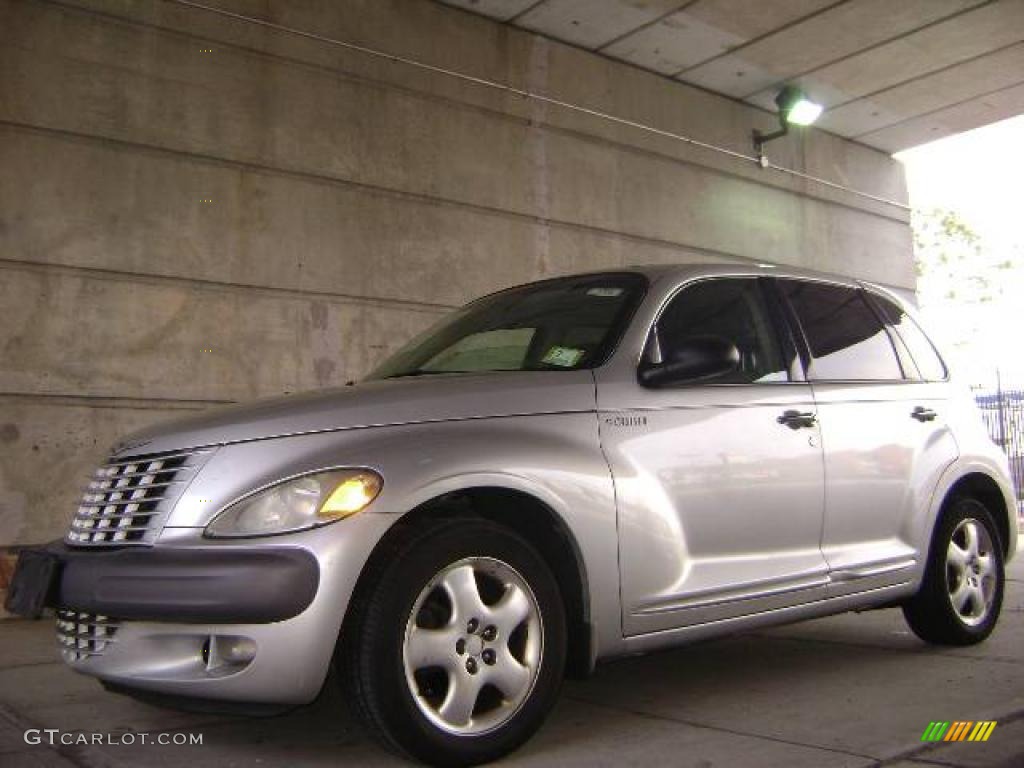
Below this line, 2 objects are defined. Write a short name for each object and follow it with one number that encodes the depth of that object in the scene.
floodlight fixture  10.95
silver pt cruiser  2.92
